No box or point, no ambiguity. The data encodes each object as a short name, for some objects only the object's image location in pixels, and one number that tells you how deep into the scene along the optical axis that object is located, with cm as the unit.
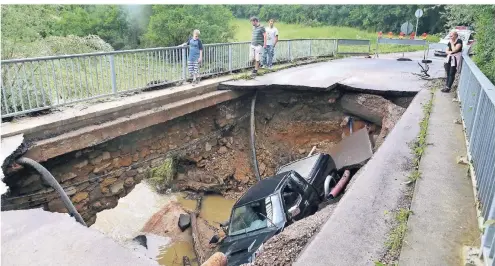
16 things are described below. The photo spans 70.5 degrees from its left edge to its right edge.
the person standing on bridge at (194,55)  955
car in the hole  557
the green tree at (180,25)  2486
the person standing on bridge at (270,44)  1256
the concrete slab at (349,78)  984
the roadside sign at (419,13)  2188
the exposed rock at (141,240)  858
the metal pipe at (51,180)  544
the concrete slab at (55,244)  336
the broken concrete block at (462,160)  473
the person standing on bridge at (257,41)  1195
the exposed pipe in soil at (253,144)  1060
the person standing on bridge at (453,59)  891
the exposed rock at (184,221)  897
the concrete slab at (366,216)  304
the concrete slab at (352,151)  745
